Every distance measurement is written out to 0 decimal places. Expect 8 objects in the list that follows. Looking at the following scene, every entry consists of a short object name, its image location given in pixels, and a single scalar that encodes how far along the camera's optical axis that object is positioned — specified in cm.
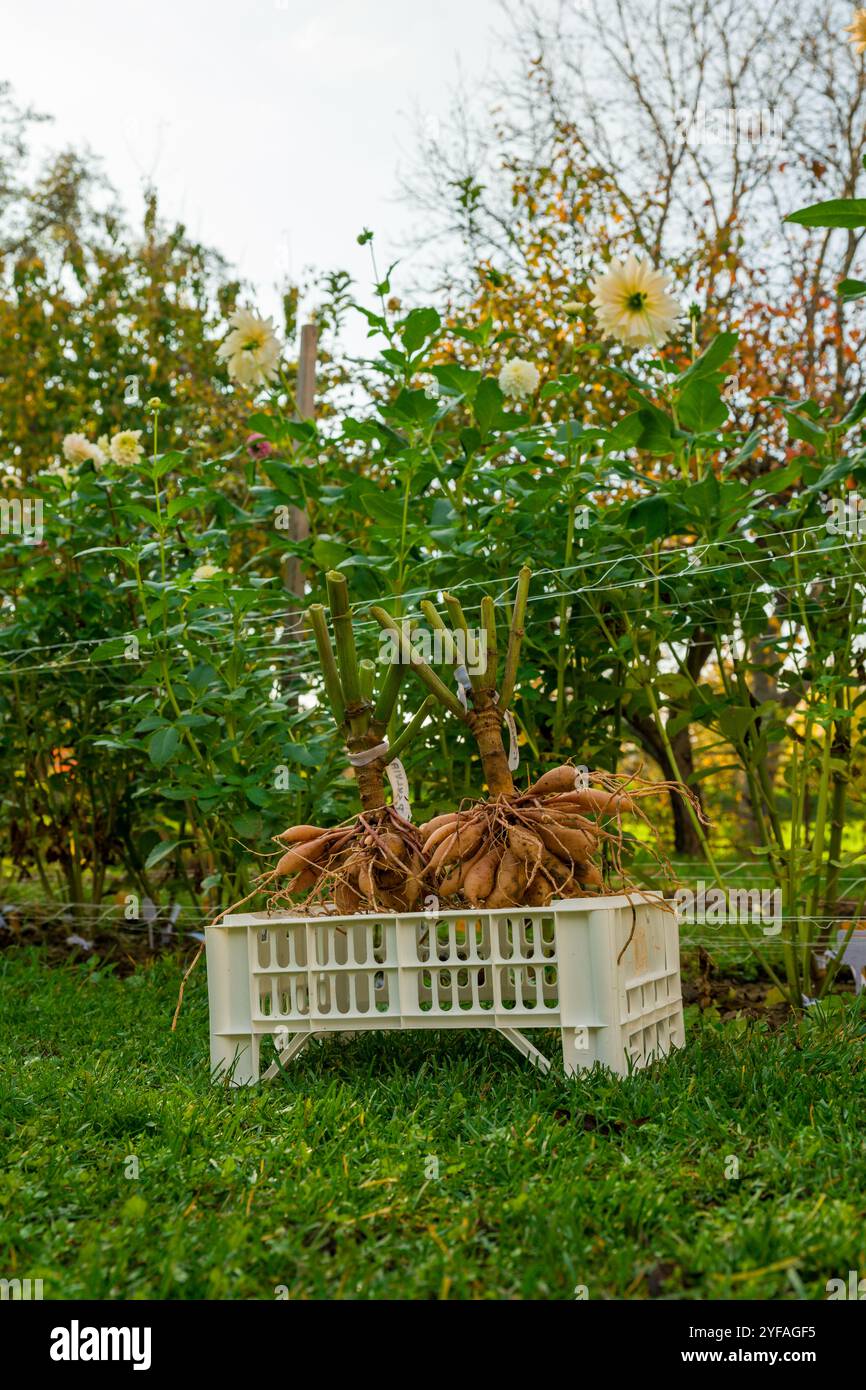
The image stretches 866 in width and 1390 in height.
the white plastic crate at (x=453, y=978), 188
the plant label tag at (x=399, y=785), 226
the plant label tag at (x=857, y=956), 272
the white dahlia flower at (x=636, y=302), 284
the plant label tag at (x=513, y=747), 213
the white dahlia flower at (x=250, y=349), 321
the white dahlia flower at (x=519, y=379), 321
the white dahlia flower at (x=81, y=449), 381
